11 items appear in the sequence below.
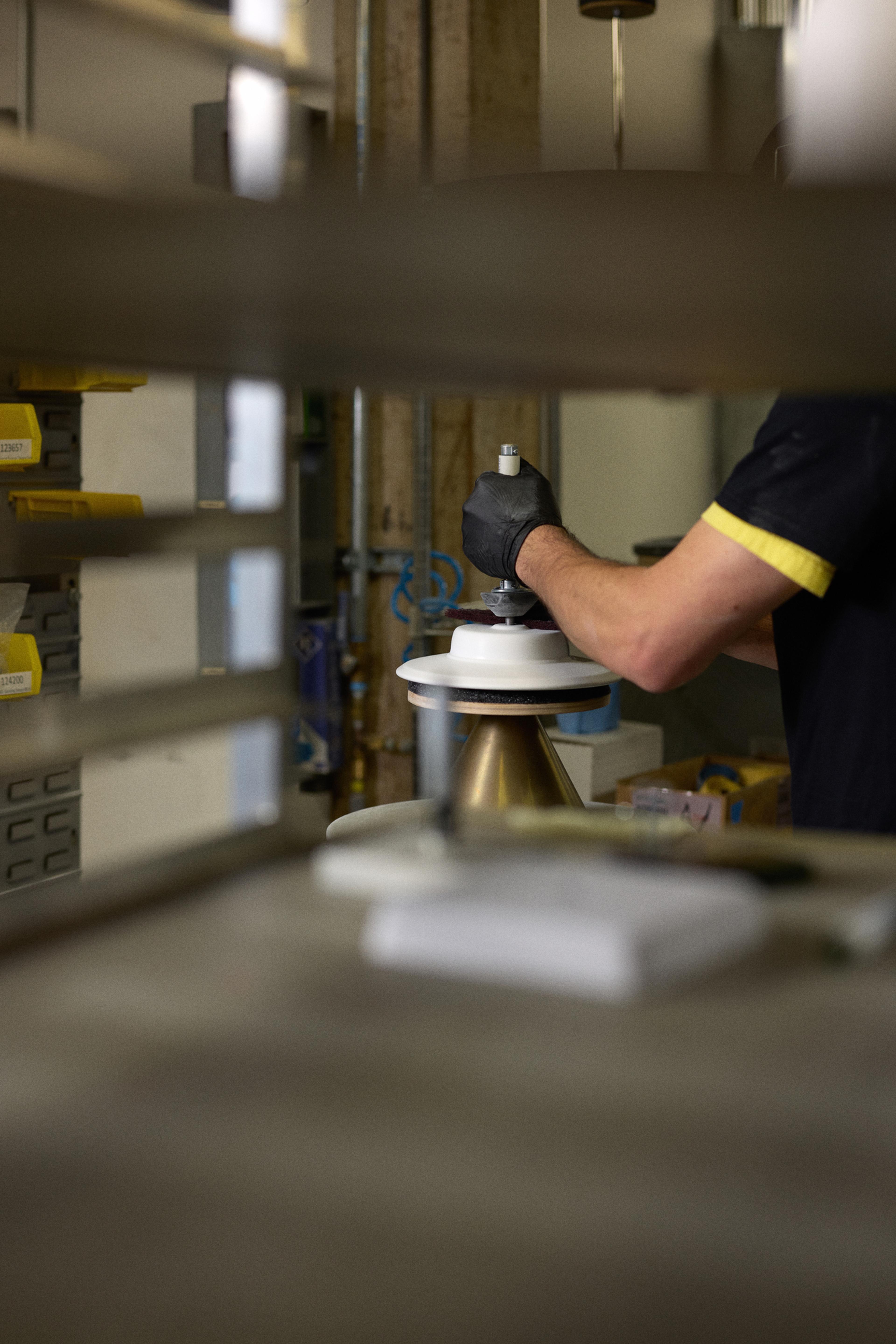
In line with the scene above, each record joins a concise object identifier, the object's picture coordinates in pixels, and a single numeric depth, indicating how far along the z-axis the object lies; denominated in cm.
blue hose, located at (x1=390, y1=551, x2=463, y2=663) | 336
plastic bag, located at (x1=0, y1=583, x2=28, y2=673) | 175
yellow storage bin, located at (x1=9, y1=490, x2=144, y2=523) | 99
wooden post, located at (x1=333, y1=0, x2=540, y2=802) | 381
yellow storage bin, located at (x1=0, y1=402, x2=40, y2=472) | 225
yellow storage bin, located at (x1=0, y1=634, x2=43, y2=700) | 208
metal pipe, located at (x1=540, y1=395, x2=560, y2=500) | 364
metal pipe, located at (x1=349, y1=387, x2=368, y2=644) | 413
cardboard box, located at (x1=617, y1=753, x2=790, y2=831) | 234
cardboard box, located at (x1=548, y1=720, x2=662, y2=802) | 318
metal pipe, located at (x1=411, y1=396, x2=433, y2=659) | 392
